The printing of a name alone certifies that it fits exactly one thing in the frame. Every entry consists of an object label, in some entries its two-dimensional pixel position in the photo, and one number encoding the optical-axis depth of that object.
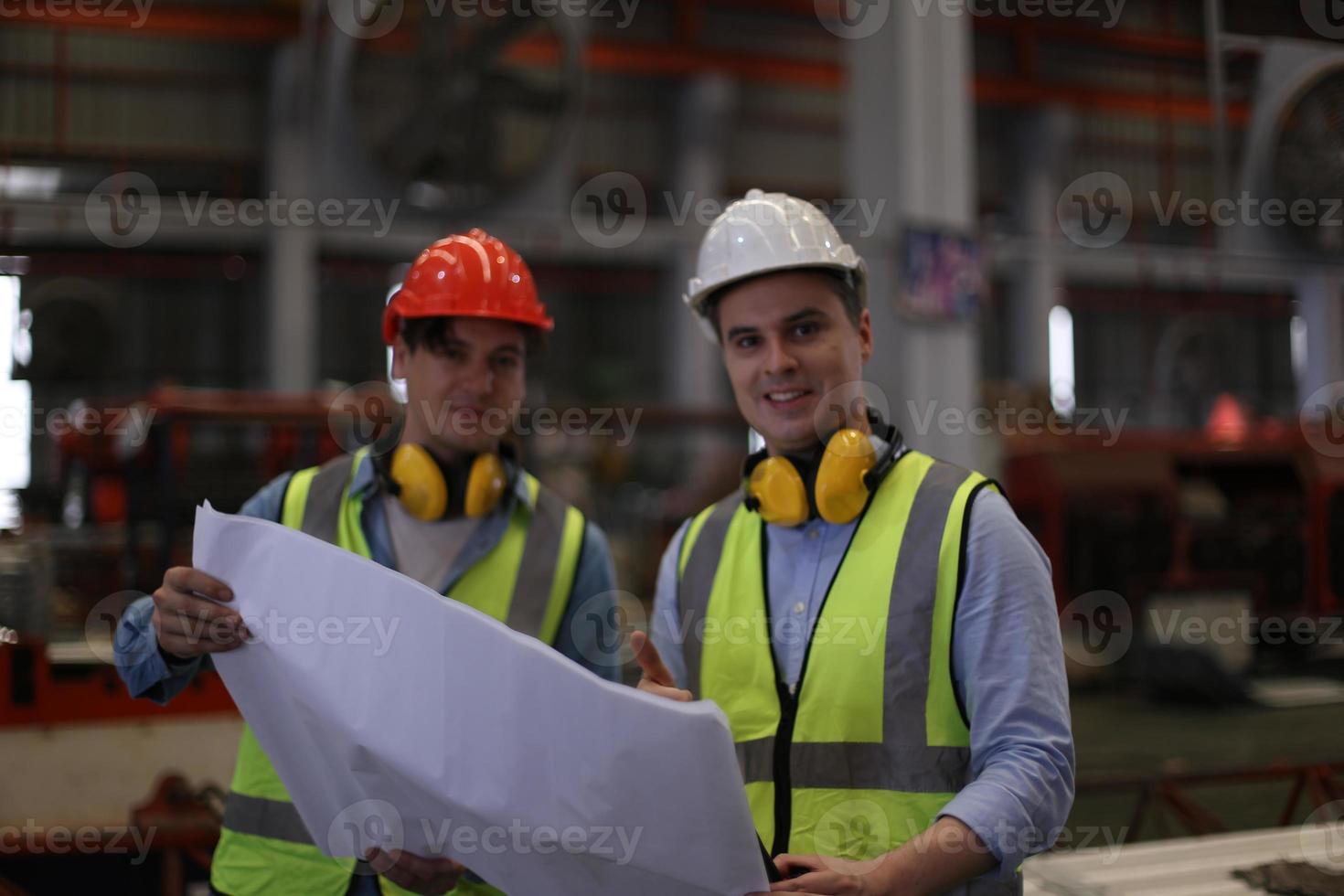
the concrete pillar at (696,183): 14.17
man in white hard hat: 1.41
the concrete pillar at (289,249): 11.49
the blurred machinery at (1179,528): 8.51
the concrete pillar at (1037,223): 15.12
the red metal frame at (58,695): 4.07
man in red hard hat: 1.87
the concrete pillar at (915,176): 6.27
